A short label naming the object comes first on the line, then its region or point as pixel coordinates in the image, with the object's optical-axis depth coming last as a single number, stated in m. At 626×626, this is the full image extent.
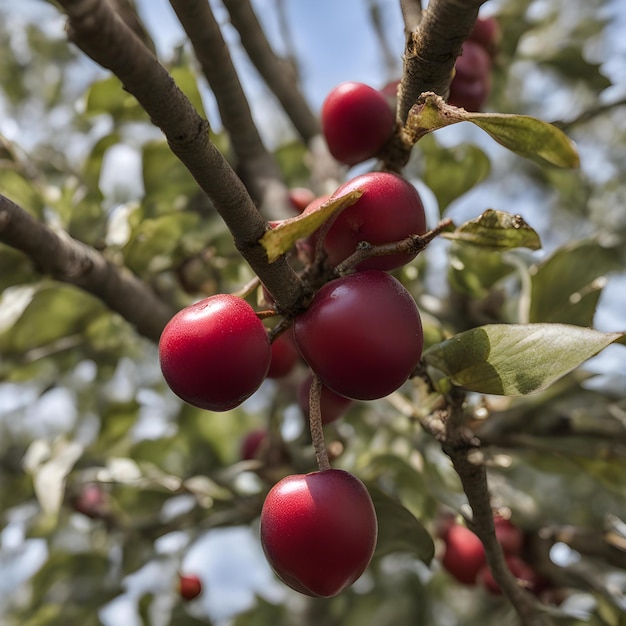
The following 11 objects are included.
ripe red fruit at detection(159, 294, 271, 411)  0.13
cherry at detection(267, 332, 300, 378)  0.19
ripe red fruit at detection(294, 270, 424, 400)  0.13
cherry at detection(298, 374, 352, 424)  0.17
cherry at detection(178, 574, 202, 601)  0.31
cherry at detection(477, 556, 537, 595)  0.29
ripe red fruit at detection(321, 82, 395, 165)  0.18
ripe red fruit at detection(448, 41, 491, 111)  0.23
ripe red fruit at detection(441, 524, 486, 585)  0.31
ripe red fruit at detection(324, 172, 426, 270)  0.14
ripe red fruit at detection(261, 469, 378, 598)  0.13
